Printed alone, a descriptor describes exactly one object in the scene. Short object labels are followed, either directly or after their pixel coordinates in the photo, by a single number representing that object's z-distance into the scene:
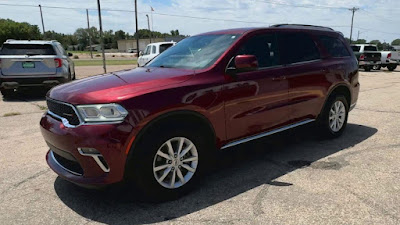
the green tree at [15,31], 72.00
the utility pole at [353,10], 69.41
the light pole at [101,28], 16.35
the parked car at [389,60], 23.47
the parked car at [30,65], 9.43
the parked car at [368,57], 22.70
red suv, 3.01
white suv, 15.77
